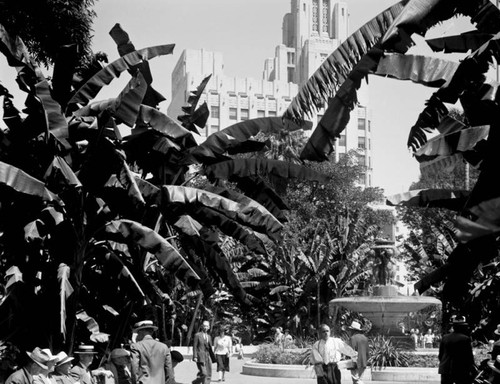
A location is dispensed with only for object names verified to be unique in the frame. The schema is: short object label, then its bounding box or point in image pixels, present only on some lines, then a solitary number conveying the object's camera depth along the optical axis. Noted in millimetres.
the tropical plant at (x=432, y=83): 8211
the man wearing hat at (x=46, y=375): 8617
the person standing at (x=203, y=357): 19031
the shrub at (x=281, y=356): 24172
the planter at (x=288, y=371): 22672
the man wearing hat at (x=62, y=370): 9289
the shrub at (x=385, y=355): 22078
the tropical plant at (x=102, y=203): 13406
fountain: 25188
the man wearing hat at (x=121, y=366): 11977
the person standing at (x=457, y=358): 12836
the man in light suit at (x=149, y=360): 11688
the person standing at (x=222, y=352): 23594
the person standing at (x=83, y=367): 9844
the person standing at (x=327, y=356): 14250
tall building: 114631
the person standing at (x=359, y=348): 15625
